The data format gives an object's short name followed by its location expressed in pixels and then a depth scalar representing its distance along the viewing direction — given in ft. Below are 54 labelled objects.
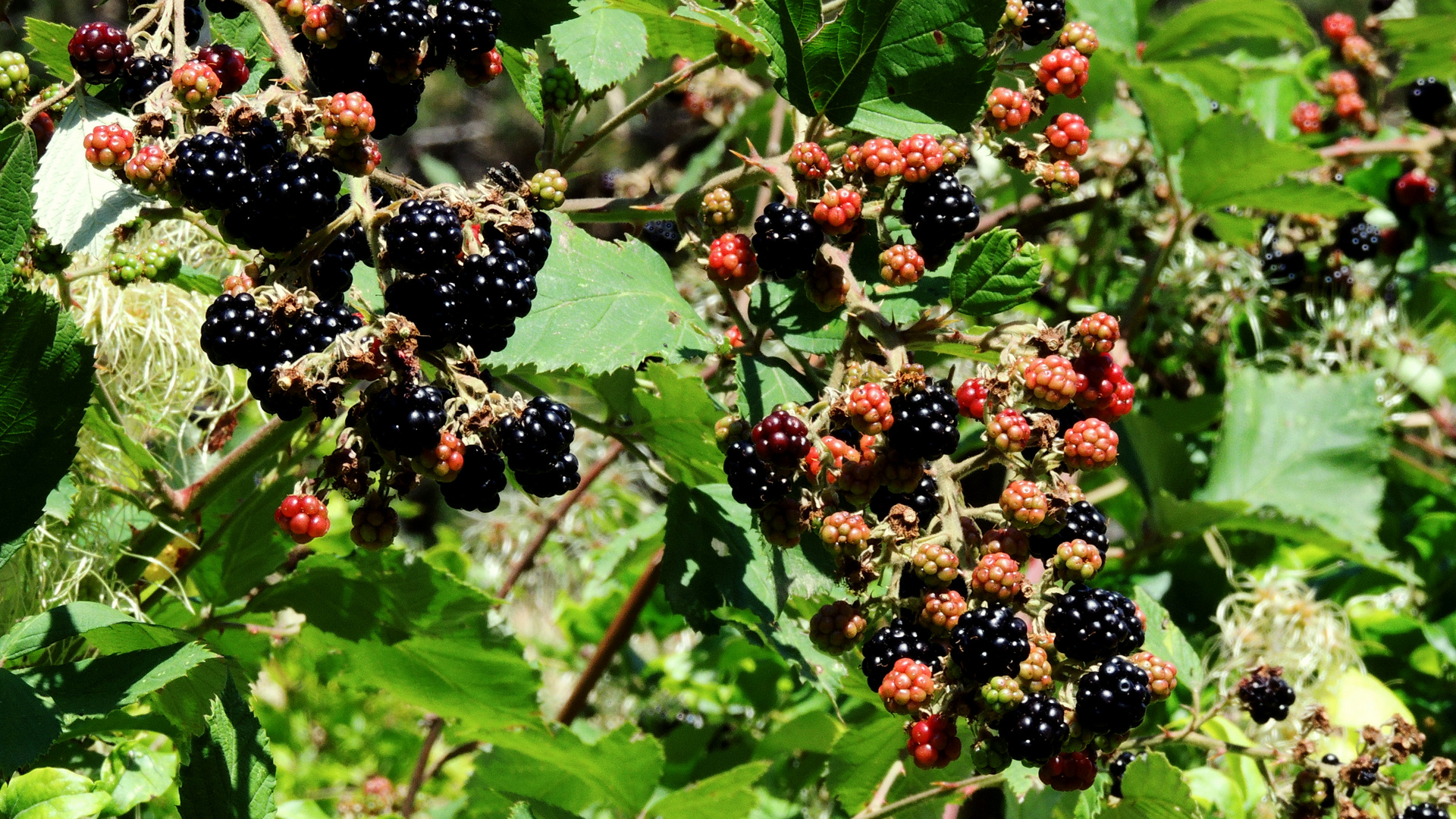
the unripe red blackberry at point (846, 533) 3.88
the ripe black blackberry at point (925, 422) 3.87
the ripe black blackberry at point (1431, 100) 5.75
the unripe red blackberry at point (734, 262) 4.00
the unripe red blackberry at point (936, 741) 3.88
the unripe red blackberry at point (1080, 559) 3.87
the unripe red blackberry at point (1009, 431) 3.88
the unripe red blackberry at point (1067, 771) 3.90
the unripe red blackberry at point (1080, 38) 4.10
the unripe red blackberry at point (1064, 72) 4.06
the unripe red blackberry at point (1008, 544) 3.89
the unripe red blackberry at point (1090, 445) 3.87
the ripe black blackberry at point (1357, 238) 5.48
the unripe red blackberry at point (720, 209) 4.05
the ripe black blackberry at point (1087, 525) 3.89
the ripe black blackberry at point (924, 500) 3.93
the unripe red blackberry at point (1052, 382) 3.87
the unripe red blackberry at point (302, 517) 3.83
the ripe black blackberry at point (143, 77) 3.94
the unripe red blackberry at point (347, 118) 3.79
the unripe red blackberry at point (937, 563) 3.85
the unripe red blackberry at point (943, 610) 3.86
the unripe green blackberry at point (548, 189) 3.93
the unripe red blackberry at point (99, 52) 3.94
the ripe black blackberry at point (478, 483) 3.83
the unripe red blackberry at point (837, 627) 3.92
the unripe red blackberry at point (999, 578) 3.84
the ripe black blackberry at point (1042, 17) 4.09
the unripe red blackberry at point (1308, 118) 5.73
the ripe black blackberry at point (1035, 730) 3.82
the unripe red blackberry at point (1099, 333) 3.88
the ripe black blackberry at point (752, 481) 3.91
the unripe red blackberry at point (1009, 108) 4.03
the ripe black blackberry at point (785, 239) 3.95
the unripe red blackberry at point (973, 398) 3.93
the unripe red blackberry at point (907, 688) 3.85
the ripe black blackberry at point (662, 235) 4.43
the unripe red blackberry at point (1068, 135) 4.06
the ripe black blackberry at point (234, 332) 3.78
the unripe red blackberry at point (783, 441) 3.88
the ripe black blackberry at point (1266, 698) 4.26
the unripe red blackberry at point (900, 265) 3.95
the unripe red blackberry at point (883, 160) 3.94
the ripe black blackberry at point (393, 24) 3.84
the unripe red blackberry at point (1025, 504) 3.86
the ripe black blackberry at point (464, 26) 3.90
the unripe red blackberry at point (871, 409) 3.86
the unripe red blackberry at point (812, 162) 3.97
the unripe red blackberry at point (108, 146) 3.84
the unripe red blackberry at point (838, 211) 3.94
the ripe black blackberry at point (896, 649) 3.88
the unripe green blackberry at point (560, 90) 4.20
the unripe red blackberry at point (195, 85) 3.82
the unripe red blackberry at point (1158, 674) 3.90
